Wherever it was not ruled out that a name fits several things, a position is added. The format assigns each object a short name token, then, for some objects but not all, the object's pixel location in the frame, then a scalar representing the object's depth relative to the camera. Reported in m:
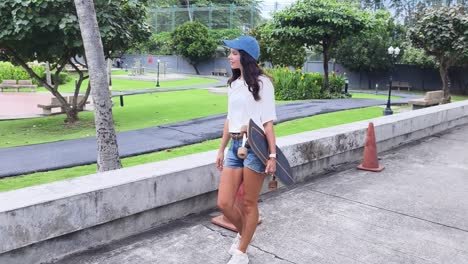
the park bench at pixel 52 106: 15.59
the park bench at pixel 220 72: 42.12
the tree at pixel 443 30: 17.41
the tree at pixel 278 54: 29.92
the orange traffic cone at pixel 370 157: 6.62
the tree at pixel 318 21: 19.67
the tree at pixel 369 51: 33.06
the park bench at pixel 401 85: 33.78
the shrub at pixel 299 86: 19.83
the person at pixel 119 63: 51.89
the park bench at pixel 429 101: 17.09
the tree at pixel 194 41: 41.59
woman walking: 3.45
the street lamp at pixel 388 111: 15.08
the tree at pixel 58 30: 11.29
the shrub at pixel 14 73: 28.59
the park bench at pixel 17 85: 25.23
